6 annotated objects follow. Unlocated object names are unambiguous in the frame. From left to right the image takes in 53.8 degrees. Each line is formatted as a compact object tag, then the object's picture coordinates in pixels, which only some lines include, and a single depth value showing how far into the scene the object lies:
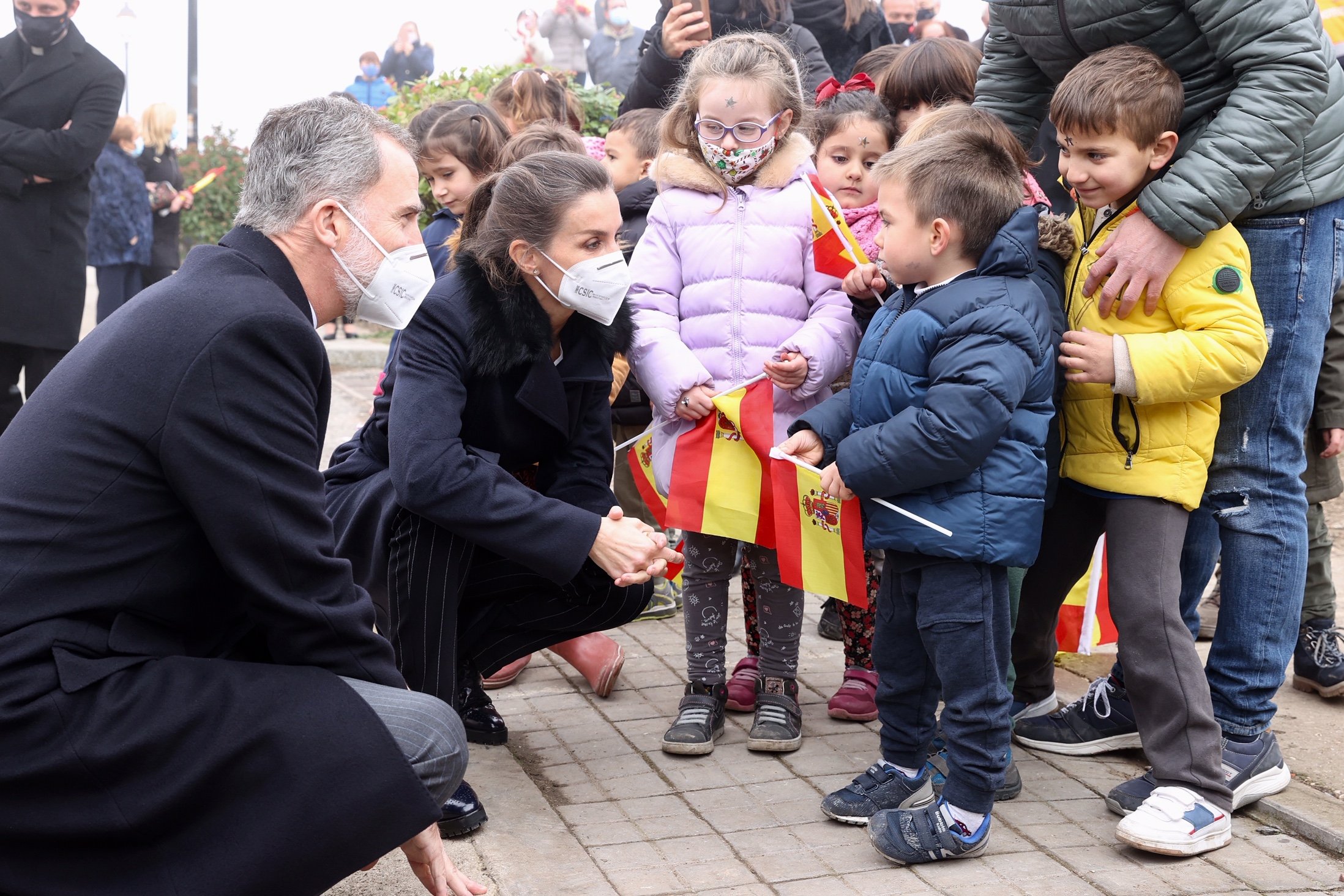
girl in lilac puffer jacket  3.79
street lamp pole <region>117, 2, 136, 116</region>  22.73
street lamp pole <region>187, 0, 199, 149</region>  19.11
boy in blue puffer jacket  2.96
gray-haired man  2.15
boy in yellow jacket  3.03
